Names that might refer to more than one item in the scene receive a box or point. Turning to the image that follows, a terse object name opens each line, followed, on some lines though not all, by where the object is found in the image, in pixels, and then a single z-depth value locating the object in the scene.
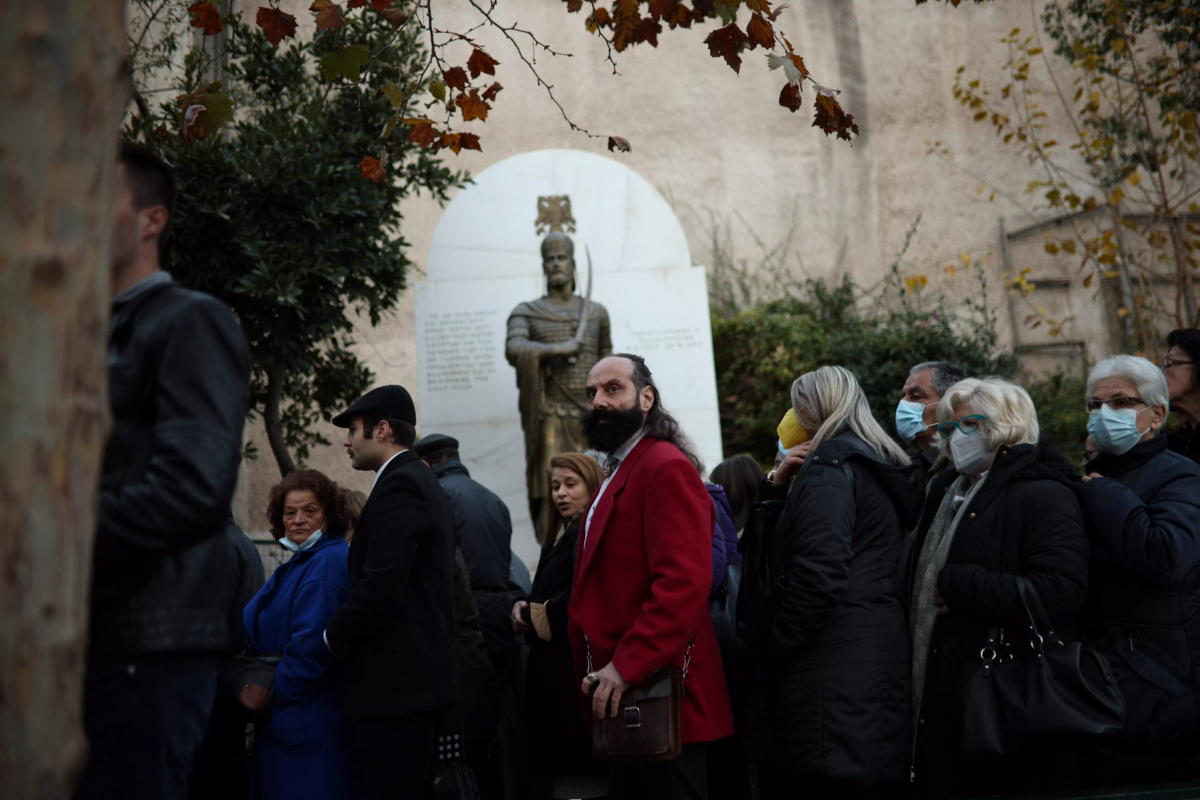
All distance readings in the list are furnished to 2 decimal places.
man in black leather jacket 2.25
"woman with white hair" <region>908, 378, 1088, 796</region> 3.99
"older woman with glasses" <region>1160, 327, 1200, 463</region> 5.02
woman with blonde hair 4.05
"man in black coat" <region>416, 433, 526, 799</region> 5.38
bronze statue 9.80
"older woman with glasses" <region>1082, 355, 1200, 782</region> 4.04
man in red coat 3.72
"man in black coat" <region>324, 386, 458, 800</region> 3.96
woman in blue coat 4.25
